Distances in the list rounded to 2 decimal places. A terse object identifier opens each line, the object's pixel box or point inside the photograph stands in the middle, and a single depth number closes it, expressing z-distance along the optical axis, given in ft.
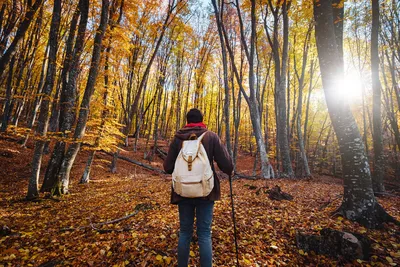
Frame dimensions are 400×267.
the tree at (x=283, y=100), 34.30
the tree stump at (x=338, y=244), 9.93
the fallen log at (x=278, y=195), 19.56
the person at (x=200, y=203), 8.04
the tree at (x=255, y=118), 33.51
